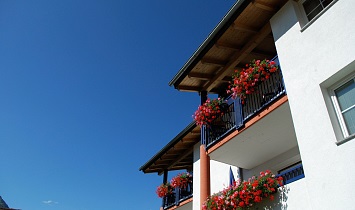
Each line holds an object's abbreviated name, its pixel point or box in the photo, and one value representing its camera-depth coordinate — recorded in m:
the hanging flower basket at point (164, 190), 15.20
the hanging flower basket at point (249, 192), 6.86
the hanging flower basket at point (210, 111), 9.71
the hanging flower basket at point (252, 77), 7.88
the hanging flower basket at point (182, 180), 14.27
